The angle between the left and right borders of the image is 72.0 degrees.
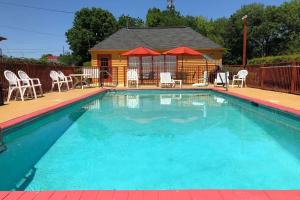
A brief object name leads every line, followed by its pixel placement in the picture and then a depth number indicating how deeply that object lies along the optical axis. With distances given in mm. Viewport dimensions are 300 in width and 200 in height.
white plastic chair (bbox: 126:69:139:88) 10550
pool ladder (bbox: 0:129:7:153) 2409
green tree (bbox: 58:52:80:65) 24315
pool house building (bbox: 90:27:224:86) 12723
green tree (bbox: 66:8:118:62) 24475
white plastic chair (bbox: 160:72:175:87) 10368
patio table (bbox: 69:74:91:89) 10160
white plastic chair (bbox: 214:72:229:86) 10038
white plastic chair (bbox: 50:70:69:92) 8213
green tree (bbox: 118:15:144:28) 28234
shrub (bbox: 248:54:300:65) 9969
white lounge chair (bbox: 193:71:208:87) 10294
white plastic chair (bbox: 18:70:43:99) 6200
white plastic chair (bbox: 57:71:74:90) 8827
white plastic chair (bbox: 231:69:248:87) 10179
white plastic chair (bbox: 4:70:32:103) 5725
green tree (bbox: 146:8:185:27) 26722
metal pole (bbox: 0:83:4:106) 5204
